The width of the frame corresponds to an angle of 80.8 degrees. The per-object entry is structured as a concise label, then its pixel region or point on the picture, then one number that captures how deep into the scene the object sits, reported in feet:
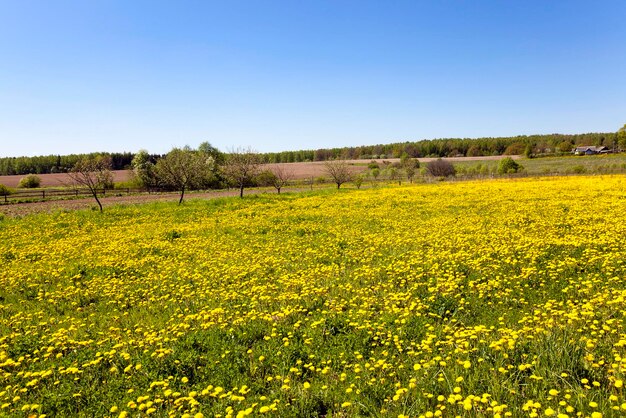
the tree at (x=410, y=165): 231.09
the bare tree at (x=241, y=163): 143.74
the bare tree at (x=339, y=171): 189.06
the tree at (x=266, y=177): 237.94
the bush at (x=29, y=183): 260.83
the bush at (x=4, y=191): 202.70
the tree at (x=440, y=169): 249.55
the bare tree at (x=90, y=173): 109.50
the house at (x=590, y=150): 420.15
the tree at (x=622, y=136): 352.69
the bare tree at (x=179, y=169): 131.75
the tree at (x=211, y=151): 276.62
